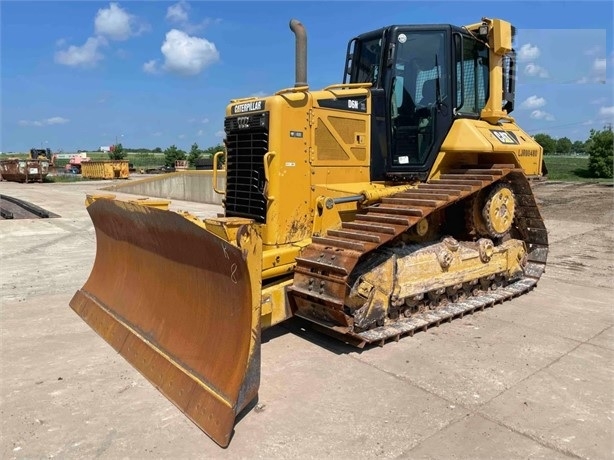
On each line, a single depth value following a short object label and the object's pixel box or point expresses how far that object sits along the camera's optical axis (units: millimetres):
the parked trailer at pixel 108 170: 40188
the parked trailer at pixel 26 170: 35188
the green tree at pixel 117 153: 58812
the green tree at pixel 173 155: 58241
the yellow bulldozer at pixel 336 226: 3770
